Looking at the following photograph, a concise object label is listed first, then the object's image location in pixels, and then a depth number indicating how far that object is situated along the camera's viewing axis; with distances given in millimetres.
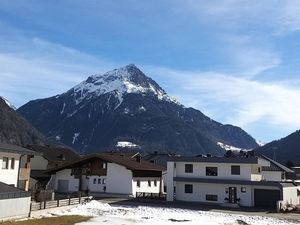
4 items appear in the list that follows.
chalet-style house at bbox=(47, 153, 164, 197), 58215
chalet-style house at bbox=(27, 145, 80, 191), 66384
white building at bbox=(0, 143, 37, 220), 28153
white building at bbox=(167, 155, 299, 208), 47052
